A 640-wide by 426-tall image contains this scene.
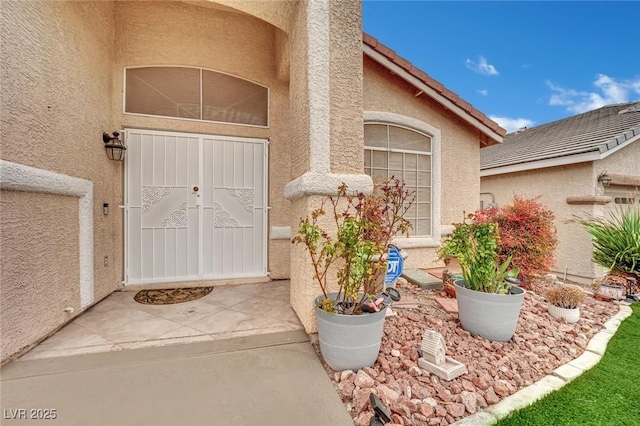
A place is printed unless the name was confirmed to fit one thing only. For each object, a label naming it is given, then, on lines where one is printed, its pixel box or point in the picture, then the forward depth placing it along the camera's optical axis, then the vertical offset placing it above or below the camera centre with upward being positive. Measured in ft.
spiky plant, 17.06 -2.21
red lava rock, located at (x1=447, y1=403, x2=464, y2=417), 6.52 -5.15
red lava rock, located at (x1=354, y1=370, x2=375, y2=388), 7.30 -4.94
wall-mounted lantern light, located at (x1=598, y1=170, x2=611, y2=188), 21.62 +2.97
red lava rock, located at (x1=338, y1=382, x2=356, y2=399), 7.11 -5.10
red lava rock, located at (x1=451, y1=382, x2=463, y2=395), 7.24 -5.09
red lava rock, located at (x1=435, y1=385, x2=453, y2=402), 6.95 -5.08
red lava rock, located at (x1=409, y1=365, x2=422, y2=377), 7.87 -4.99
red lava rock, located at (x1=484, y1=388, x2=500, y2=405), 7.10 -5.24
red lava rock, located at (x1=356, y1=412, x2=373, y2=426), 6.21 -5.14
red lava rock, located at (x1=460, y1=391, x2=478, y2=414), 6.76 -5.15
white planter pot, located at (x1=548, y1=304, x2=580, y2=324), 12.29 -4.96
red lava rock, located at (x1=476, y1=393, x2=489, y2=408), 7.01 -5.29
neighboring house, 21.77 +3.60
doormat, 13.61 -4.79
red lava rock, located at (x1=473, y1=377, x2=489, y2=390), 7.50 -5.13
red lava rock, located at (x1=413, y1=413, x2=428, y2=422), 6.33 -5.17
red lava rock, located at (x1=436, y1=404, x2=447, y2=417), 6.50 -5.16
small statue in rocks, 7.72 -4.78
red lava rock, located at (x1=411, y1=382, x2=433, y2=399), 7.07 -5.08
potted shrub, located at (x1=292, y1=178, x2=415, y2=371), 7.92 -2.11
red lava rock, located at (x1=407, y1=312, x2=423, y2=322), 11.30 -4.74
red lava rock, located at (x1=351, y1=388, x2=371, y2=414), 6.62 -5.05
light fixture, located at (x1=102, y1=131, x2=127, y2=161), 14.14 +3.71
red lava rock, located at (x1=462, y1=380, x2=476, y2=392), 7.37 -5.12
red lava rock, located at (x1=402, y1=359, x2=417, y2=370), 8.17 -4.96
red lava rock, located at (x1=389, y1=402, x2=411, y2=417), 6.44 -5.05
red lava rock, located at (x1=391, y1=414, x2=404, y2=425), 6.19 -5.12
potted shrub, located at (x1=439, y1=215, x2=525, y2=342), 9.81 -3.18
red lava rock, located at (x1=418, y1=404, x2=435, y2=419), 6.40 -5.08
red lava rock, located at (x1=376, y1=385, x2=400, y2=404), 6.77 -5.00
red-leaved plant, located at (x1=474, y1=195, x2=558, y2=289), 15.51 -1.56
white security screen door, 15.56 +0.30
